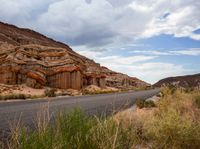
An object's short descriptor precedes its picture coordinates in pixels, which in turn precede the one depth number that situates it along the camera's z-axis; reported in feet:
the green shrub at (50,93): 46.34
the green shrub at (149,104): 24.75
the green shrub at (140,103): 24.89
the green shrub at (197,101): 20.55
